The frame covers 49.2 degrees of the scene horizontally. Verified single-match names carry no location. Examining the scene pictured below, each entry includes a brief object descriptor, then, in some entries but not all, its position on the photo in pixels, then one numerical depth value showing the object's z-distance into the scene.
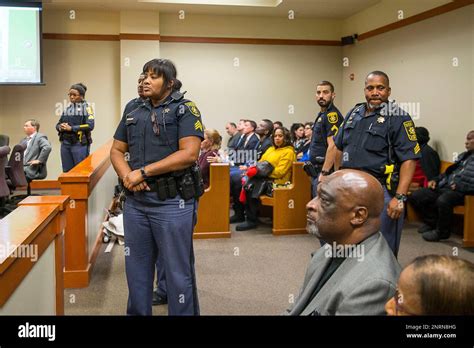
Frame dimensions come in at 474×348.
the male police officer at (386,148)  3.02
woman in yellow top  5.54
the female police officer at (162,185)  2.51
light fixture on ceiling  7.83
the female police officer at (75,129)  6.22
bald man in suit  1.35
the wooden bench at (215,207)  5.28
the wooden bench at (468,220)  5.01
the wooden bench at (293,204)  5.50
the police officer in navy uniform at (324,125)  4.08
